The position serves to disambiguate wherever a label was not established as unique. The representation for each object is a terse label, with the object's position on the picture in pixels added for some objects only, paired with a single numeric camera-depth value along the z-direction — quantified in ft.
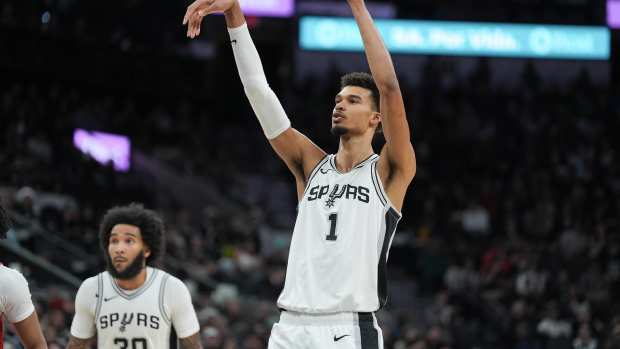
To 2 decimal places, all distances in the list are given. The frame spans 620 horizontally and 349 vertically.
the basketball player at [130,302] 44.96
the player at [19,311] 38.55
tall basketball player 34.50
